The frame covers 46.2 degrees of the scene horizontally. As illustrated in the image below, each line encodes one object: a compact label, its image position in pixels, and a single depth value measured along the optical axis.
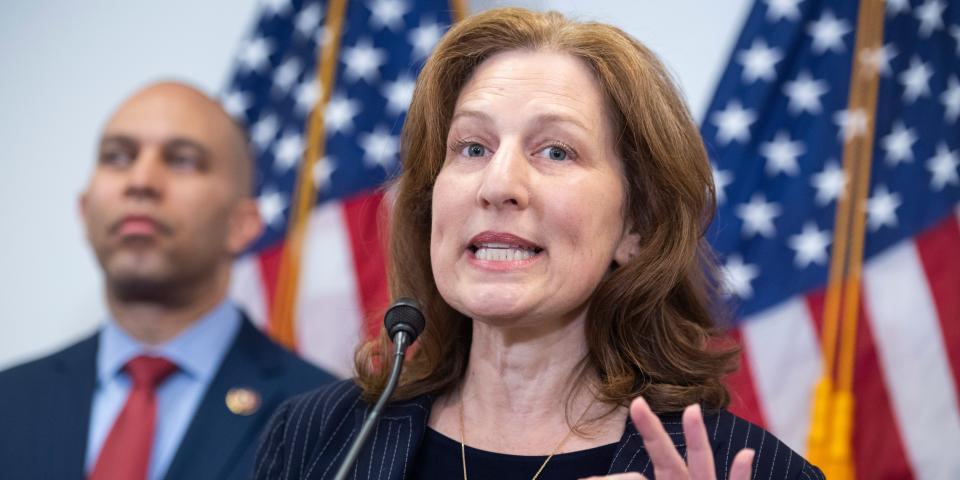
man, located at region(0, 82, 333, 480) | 2.63
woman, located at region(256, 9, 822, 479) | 1.68
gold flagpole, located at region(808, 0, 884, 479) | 2.54
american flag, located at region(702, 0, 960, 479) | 2.52
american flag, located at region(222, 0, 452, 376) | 3.21
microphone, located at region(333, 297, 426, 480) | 1.58
